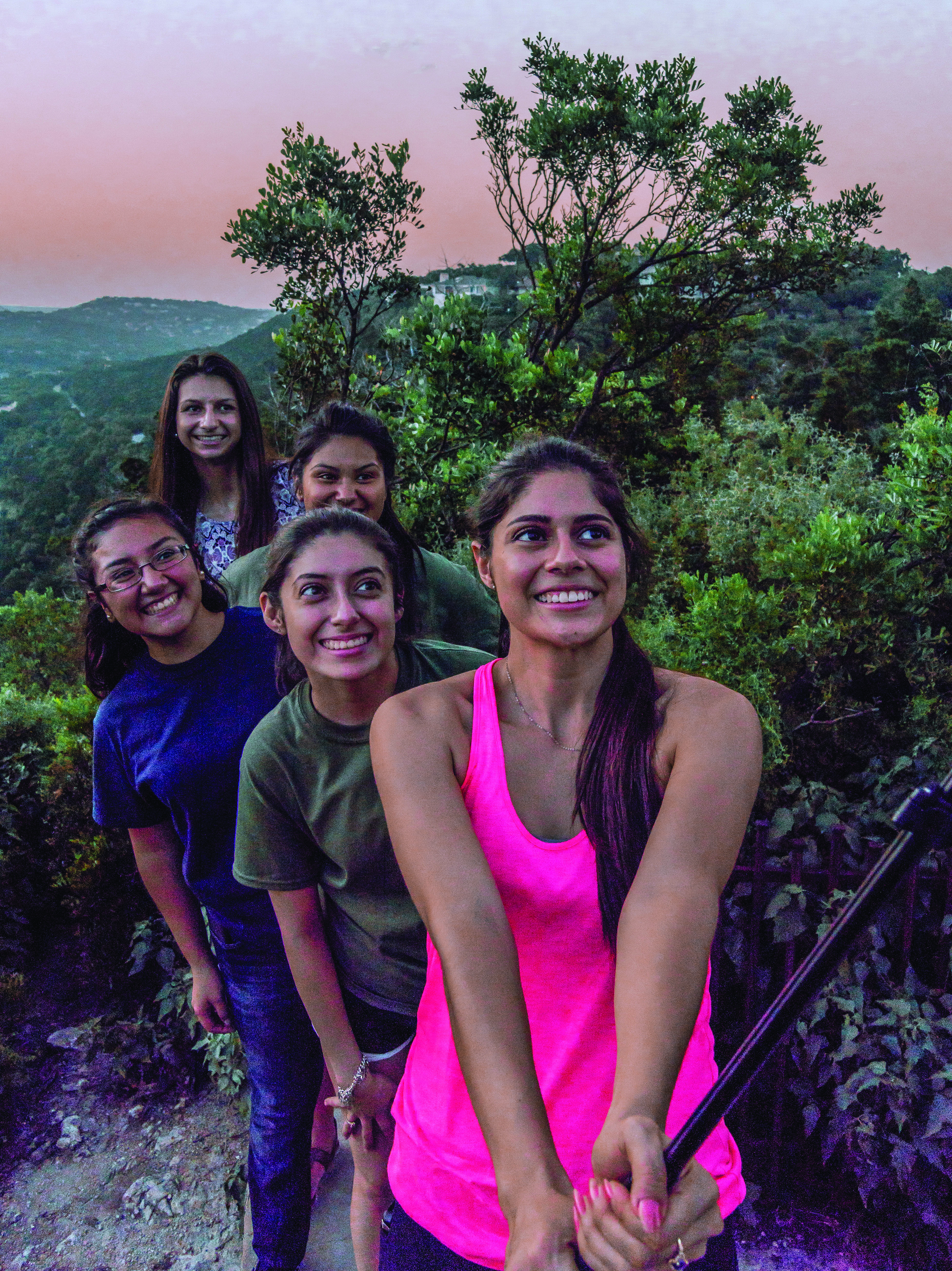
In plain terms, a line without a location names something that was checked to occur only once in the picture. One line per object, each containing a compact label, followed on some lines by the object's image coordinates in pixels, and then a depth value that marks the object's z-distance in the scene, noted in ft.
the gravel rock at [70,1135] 11.19
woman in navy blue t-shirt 6.91
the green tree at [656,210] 15.67
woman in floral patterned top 10.05
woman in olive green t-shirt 5.90
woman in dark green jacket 8.54
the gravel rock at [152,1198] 10.18
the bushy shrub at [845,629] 11.82
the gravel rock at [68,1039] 12.69
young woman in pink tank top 3.54
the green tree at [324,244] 13.99
